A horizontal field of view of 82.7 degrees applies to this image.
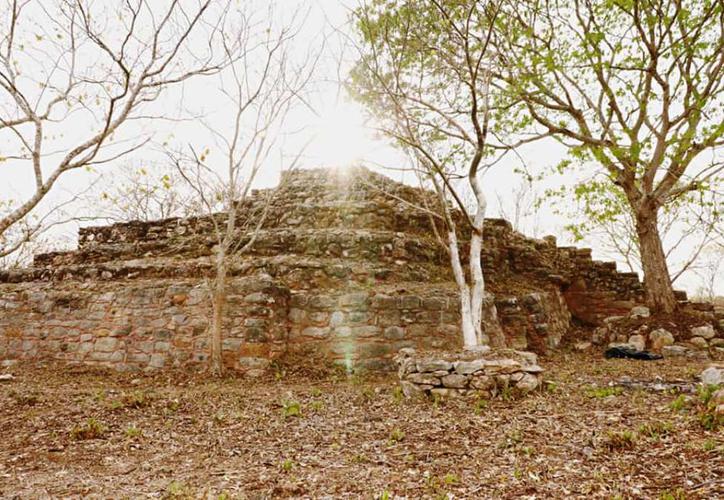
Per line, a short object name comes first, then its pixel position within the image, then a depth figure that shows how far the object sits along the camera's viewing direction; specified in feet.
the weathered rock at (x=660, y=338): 29.94
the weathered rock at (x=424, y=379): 19.04
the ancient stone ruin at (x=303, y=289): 25.76
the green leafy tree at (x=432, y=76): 22.18
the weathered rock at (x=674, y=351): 28.89
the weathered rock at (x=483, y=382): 18.35
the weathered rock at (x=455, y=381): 18.60
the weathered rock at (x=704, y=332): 30.04
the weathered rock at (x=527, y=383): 18.52
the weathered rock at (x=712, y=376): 16.66
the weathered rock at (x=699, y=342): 29.22
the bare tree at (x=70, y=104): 18.99
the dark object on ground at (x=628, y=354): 28.33
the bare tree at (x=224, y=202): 24.82
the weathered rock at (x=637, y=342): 30.13
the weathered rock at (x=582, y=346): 32.86
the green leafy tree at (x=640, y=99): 29.17
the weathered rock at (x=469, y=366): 18.66
